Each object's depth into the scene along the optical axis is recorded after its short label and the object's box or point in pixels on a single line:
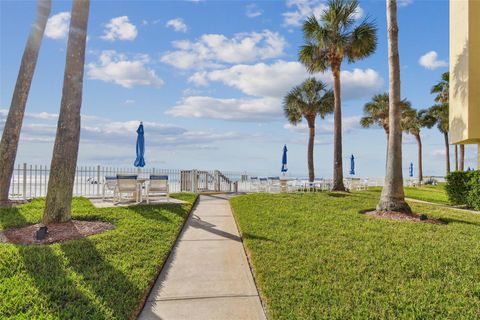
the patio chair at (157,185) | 12.37
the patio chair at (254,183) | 21.35
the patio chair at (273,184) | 20.63
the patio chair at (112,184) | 12.58
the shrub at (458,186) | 14.53
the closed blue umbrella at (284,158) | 24.53
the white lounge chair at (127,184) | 11.91
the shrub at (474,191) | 13.66
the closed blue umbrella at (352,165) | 32.82
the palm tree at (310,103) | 27.17
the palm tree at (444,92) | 29.59
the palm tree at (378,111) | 37.16
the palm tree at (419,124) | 40.06
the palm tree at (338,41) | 18.36
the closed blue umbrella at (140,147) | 14.33
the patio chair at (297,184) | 21.75
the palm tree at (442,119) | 35.06
